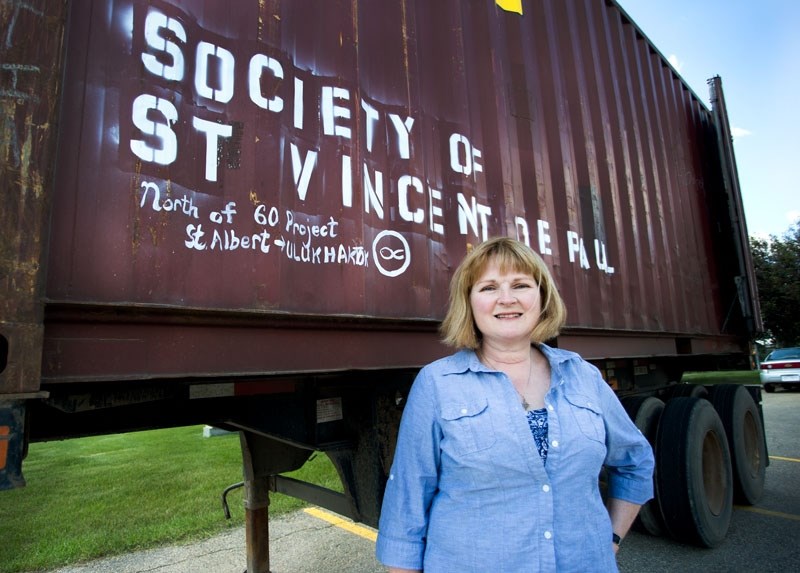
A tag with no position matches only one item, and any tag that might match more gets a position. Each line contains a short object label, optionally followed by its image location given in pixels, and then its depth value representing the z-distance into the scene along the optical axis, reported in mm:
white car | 14320
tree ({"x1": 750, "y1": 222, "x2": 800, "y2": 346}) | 22609
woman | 1235
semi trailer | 1172
